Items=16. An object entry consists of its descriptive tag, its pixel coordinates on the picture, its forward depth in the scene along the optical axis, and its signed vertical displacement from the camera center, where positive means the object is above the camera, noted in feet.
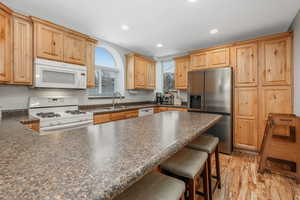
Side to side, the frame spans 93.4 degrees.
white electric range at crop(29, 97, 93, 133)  6.75 -0.79
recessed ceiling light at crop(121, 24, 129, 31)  8.80 +4.62
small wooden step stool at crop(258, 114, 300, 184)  6.70 -2.35
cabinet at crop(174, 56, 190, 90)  13.16 +2.68
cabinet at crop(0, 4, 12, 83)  6.03 +2.41
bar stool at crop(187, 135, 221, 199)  4.80 -1.62
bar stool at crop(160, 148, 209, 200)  3.36 -1.68
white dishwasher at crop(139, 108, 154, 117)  11.82 -1.01
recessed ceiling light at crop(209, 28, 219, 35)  9.37 +4.62
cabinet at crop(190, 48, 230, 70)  10.28 +3.18
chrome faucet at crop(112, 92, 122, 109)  12.19 +0.21
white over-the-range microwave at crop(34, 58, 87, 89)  7.26 +1.39
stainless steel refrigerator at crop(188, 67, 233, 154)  9.59 +0.19
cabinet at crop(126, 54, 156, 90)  12.80 +2.62
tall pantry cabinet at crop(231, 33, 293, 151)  8.55 +1.04
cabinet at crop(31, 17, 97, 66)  7.21 +3.17
